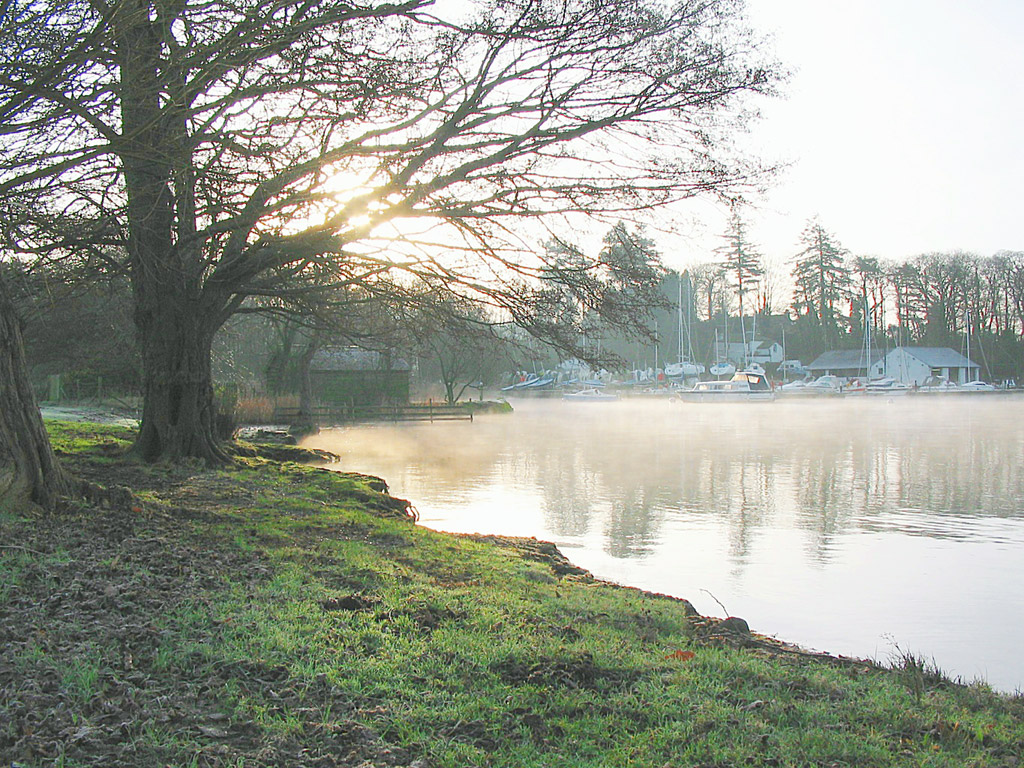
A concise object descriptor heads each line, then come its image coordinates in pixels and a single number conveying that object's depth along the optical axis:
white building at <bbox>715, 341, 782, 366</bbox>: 92.72
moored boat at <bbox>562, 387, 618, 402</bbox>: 67.19
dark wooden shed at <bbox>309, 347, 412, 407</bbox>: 40.81
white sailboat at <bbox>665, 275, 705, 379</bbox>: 78.00
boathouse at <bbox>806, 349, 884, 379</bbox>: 78.19
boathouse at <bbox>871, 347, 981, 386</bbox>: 75.25
